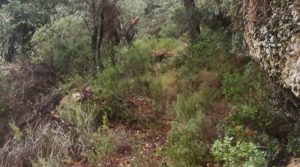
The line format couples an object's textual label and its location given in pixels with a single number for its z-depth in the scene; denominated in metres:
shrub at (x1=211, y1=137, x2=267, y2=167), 4.46
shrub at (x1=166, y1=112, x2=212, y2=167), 5.81
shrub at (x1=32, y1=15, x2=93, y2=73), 11.37
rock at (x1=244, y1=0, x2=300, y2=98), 4.59
